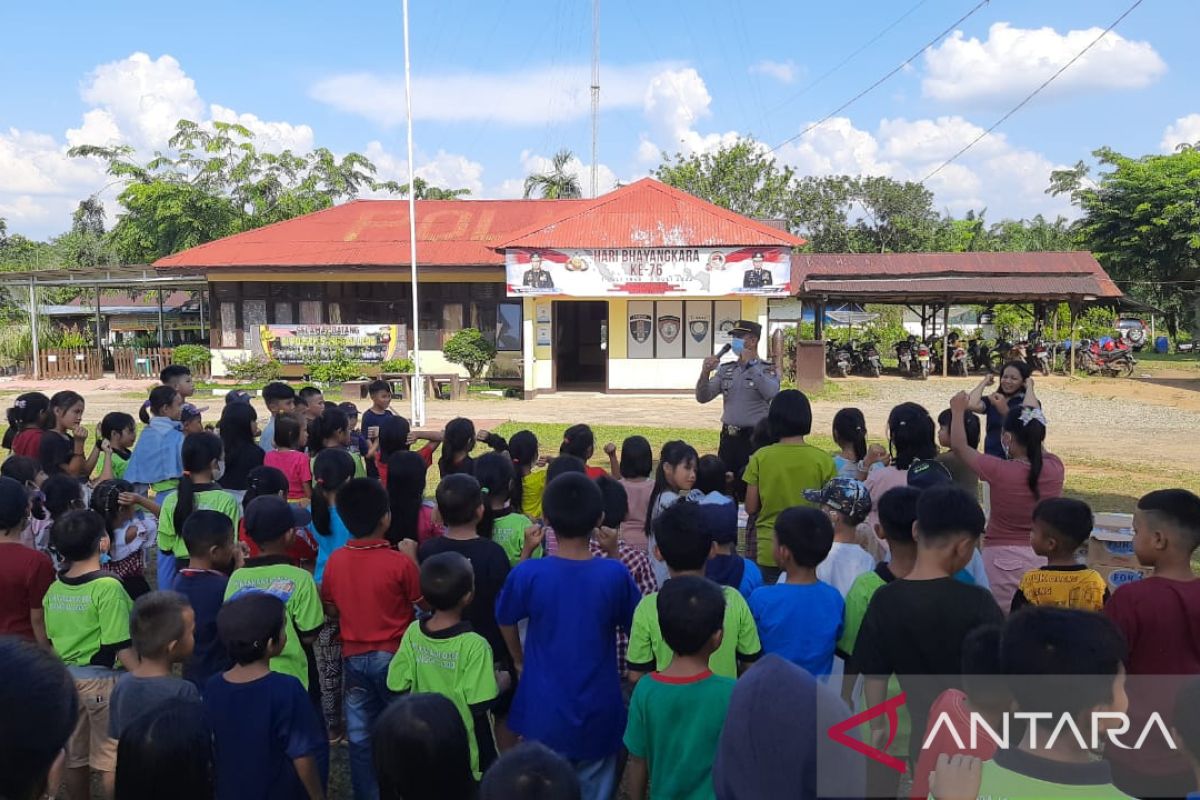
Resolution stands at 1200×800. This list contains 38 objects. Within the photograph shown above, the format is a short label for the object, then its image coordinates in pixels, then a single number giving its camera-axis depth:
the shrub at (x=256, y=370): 20.89
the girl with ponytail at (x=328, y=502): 4.04
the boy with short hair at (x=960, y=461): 4.49
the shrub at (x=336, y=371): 20.36
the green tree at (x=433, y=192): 37.07
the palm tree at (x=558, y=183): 40.72
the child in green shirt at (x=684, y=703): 2.30
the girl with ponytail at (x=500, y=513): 3.84
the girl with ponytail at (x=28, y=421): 5.48
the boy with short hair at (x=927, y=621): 2.50
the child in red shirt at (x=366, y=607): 3.17
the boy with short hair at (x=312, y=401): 6.25
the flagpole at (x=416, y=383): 14.27
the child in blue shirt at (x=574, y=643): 2.73
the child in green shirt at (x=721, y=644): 2.68
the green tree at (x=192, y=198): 27.70
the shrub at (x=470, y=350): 20.64
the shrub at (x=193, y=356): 21.56
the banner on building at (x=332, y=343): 20.86
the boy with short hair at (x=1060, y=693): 1.80
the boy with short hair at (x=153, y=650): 2.65
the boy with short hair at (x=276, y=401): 5.84
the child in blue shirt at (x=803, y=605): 2.83
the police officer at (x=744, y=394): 6.03
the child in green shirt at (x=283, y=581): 3.06
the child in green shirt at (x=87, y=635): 3.13
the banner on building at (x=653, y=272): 18.55
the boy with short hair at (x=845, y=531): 3.26
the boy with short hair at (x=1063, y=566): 2.99
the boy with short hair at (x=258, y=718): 2.48
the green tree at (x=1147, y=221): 29.33
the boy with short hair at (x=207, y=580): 3.19
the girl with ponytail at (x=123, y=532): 4.12
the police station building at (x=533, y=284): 18.61
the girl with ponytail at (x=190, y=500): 4.10
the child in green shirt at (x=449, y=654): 2.71
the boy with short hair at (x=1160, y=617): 2.34
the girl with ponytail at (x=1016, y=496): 3.87
